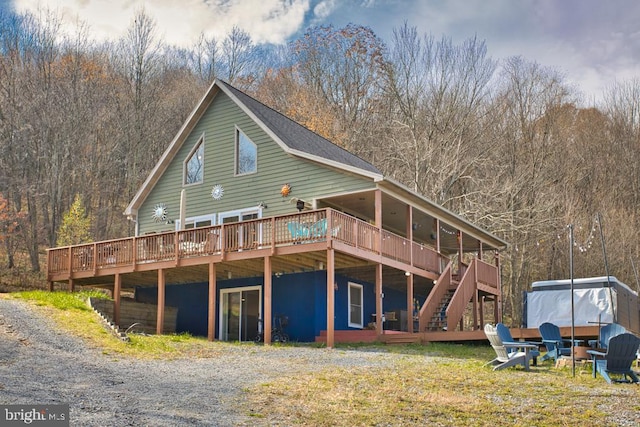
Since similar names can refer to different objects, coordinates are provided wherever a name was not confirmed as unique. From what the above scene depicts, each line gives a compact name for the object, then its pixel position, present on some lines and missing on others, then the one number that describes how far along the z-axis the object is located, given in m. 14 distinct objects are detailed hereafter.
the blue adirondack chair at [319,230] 20.88
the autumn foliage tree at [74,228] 34.12
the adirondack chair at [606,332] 15.67
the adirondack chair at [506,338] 16.19
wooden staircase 23.66
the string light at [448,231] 29.64
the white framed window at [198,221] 26.42
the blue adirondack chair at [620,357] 12.98
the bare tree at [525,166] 38.28
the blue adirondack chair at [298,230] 21.22
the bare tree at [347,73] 44.53
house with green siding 22.17
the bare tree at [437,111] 38.75
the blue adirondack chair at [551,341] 17.17
